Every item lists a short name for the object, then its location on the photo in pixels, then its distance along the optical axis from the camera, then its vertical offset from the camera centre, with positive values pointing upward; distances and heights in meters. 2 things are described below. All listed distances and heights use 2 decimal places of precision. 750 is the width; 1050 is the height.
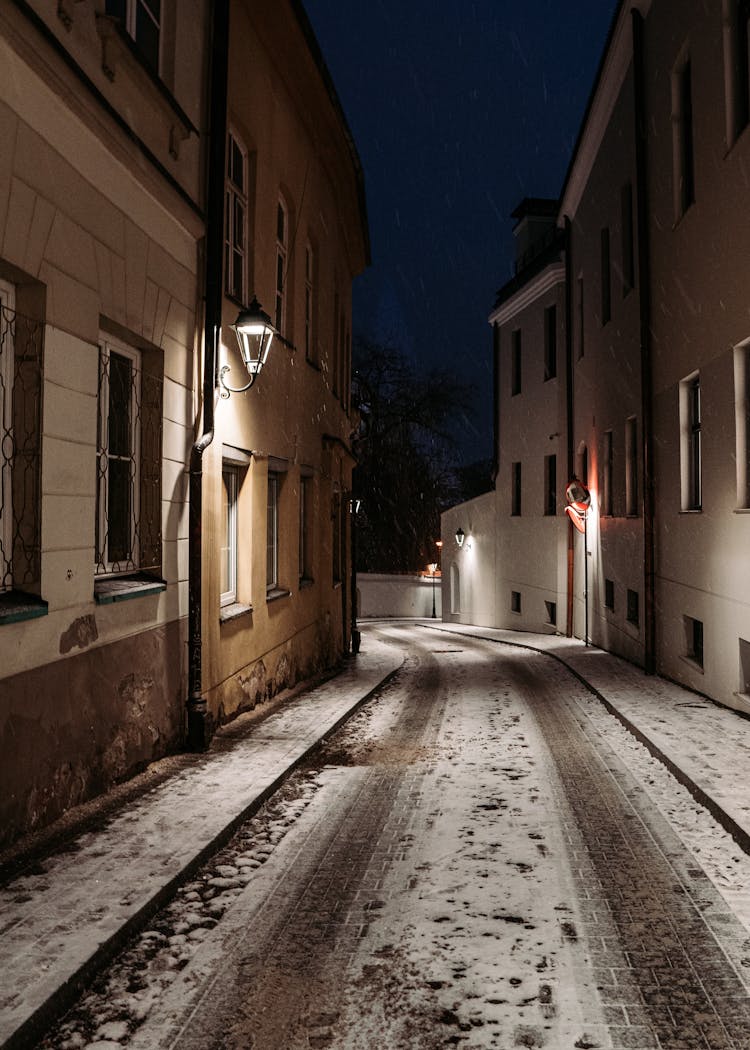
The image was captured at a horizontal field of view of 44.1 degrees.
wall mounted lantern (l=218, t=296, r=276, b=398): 8.63 +2.10
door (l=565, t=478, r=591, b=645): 19.61 +1.08
